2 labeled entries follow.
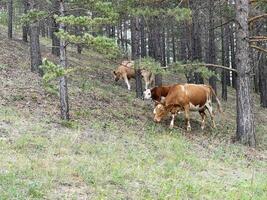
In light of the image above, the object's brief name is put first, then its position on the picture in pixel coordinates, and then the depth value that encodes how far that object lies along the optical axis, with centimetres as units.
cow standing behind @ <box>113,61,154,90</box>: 2877
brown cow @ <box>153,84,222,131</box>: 1955
